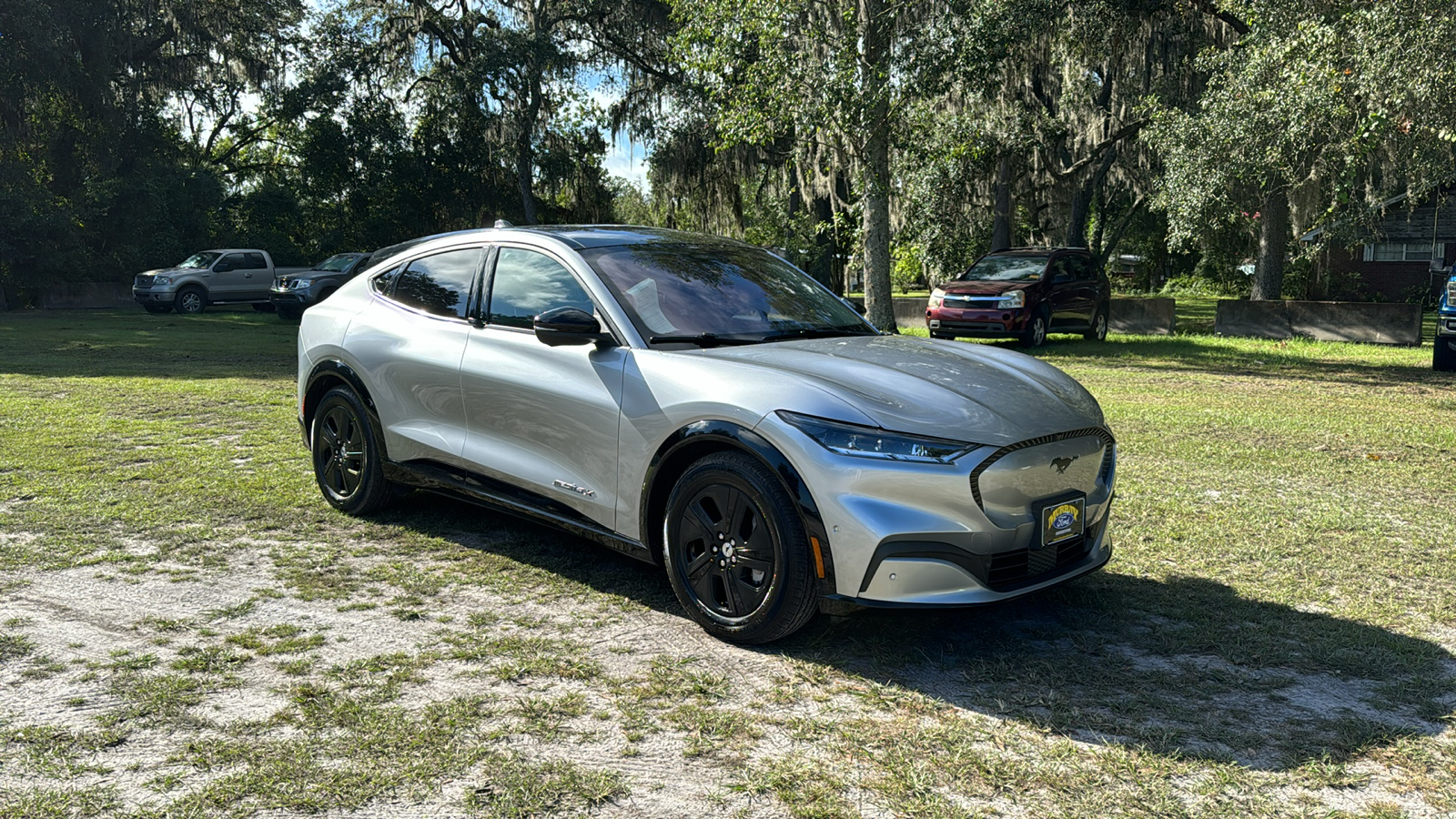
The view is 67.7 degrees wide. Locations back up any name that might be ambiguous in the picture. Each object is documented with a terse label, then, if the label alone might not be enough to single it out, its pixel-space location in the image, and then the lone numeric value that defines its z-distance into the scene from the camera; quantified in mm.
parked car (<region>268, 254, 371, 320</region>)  25500
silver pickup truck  27984
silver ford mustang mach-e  3822
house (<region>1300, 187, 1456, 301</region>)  36281
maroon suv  18703
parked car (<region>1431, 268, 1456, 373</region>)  14805
